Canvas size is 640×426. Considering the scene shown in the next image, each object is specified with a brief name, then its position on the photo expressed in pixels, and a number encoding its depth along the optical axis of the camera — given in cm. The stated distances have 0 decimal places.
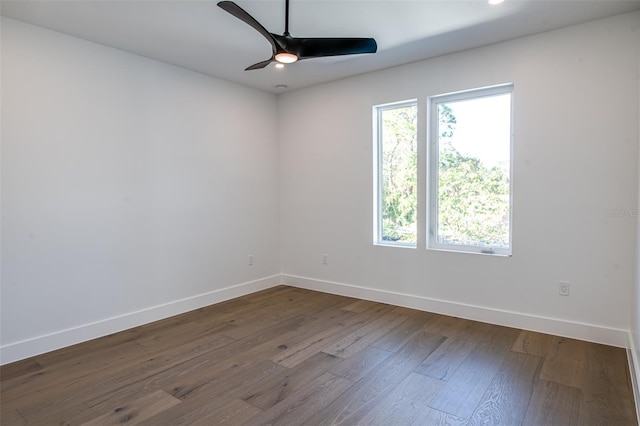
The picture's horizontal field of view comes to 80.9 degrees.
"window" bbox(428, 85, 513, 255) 350
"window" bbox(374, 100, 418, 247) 406
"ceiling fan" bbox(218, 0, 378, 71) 242
